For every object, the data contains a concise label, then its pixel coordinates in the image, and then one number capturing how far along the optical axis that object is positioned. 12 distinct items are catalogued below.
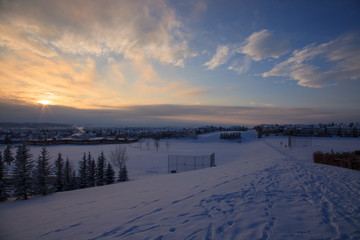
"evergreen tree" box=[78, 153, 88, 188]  24.02
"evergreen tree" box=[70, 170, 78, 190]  22.89
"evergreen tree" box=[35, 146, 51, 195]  17.41
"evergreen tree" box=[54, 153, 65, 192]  22.34
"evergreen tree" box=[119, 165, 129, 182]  25.10
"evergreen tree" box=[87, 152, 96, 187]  24.69
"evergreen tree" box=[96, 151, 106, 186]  25.06
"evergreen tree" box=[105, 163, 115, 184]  25.27
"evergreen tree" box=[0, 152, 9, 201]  16.58
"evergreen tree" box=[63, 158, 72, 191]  22.55
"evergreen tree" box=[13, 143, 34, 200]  16.79
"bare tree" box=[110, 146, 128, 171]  36.64
